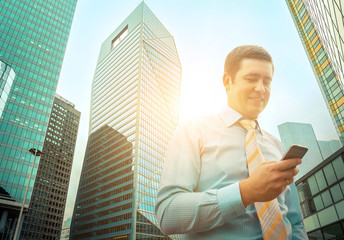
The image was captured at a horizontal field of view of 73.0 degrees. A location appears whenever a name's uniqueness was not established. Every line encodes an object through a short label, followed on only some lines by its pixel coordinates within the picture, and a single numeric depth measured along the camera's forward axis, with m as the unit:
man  1.46
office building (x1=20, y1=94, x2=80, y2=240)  93.00
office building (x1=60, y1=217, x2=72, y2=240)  150.86
